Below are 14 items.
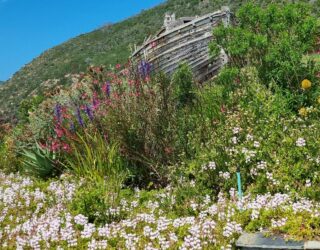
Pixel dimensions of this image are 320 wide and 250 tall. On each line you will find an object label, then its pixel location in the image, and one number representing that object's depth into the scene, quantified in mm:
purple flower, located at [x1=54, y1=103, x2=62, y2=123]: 8715
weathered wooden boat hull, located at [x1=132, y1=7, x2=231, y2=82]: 12078
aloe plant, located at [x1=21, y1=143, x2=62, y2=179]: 9047
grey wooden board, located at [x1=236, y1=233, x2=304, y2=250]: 4098
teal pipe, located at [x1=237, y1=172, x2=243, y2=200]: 5230
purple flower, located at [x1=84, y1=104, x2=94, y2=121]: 7839
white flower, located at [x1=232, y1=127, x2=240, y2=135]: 6425
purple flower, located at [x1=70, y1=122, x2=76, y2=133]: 8258
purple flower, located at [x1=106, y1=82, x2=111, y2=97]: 8128
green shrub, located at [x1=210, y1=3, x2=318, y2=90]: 7766
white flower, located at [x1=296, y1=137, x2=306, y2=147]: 5571
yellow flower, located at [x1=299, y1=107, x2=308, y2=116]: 6379
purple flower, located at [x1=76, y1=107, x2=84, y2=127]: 8041
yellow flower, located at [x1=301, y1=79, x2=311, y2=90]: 7266
